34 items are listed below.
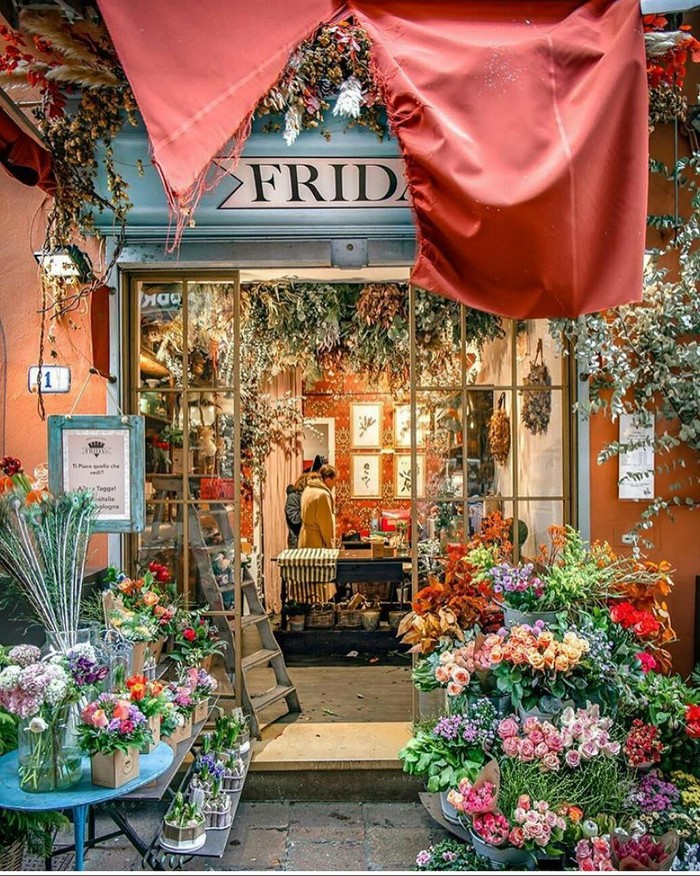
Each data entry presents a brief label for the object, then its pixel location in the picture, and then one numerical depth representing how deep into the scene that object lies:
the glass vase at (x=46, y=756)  2.95
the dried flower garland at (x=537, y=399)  4.90
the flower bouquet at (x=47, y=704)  2.88
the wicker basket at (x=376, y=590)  8.16
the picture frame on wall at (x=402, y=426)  11.19
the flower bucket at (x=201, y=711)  4.10
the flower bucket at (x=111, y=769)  2.99
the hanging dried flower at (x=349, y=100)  3.26
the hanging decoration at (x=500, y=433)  4.92
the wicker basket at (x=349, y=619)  7.73
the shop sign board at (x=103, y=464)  3.89
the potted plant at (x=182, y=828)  3.59
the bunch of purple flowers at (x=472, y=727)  3.47
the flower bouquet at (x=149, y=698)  3.20
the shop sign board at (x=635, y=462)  4.61
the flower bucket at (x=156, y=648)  4.02
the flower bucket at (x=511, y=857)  3.15
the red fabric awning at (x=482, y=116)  2.64
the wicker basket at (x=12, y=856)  3.08
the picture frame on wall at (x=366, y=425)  11.52
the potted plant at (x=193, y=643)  4.27
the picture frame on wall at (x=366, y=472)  11.54
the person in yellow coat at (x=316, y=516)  9.29
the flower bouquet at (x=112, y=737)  2.95
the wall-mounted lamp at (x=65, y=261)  4.23
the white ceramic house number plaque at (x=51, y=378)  4.52
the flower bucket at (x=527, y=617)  3.64
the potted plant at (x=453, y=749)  3.43
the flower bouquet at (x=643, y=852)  2.92
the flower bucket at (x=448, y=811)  3.59
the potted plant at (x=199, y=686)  4.05
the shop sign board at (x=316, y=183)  4.10
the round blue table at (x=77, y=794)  2.85
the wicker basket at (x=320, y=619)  7.73
